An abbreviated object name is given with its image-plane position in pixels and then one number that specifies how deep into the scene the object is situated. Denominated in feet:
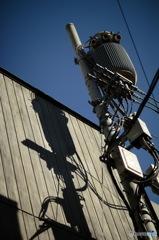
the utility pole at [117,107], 14.64
